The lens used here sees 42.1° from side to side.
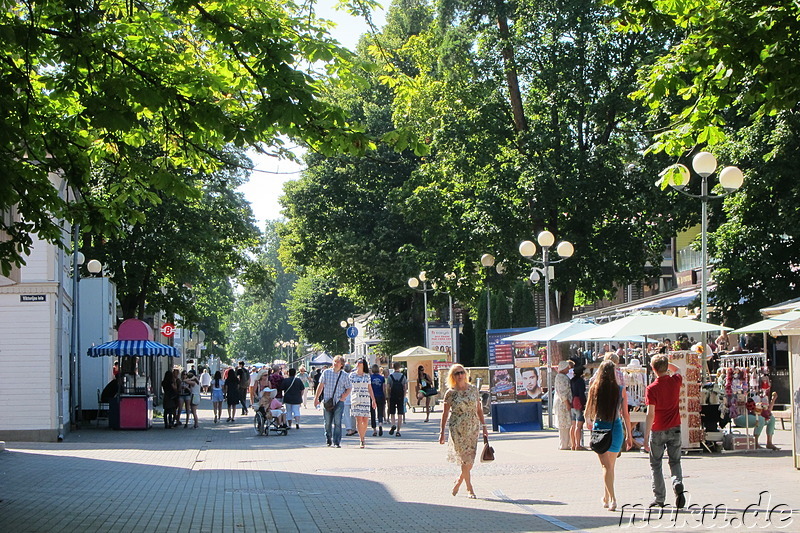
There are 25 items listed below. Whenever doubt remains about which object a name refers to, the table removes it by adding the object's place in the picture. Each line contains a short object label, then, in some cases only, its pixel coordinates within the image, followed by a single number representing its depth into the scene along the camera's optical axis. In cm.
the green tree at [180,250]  3428
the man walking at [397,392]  2661
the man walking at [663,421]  1102
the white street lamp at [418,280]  3587
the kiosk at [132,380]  2794
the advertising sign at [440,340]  3800
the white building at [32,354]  2403
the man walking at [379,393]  2588
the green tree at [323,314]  7250
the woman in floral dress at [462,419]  1237
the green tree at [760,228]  2712
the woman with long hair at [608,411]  1109
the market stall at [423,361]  3688
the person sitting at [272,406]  2664
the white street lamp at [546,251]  2539
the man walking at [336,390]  2150
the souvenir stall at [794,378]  1414
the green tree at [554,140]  3091
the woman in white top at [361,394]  2203
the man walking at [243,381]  3674
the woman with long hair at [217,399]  3472
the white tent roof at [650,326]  1844
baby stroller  2653
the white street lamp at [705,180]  1792
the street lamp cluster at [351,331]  4600
